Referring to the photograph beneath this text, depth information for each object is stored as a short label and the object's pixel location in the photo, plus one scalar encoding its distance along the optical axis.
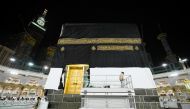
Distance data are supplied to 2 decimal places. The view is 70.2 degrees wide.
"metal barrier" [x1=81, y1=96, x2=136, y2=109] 6.98
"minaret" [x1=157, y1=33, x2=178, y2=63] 59.00
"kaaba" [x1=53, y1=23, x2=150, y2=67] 10.26
